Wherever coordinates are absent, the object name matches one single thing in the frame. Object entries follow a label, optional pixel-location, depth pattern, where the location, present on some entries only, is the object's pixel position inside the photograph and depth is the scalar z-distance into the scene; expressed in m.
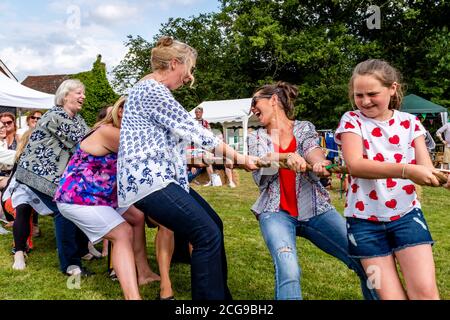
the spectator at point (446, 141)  15.07
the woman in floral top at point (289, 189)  3.15
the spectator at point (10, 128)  7.43
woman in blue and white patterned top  3.09
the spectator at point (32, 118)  7.02
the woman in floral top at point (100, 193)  3.65
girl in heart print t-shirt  2.63
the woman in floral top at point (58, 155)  5.03
